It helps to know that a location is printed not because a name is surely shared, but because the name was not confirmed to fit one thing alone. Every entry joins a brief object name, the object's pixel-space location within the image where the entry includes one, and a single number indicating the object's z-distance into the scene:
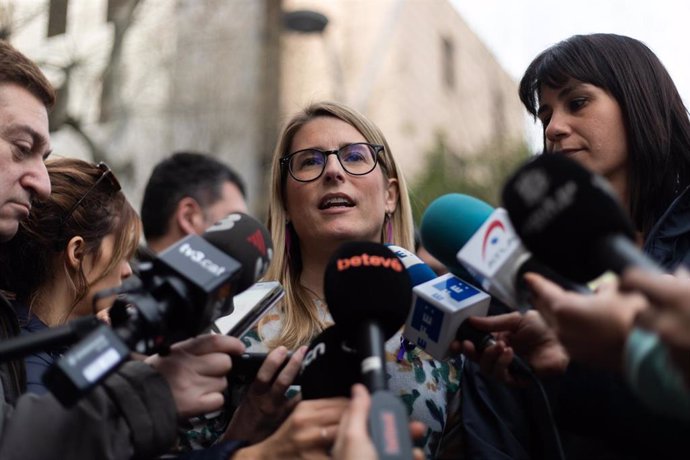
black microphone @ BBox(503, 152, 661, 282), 1.42
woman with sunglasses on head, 2.58
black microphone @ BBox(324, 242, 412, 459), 1.62
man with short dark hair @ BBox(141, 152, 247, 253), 4.40
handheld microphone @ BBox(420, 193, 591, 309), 1.70
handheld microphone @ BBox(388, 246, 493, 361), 1.99
